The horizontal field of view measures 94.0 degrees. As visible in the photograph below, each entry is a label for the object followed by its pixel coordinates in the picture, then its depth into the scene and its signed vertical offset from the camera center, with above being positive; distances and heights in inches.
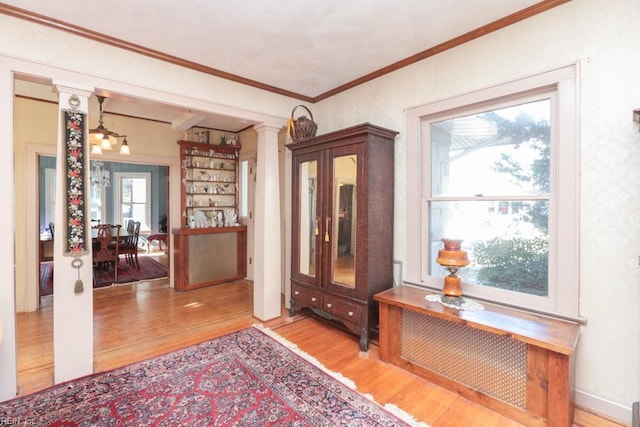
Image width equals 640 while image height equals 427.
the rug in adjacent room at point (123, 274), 185.2 -44.8
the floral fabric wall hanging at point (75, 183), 84.8 +7.9
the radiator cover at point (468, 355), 71.1 -38.6
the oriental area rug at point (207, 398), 68.9 -48.0
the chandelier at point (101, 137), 135.8 +34.2
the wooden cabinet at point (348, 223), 100.1 -4.6
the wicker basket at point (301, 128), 126.0 +34.8
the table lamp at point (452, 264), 84.0 -15.1
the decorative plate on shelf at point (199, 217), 185.3 -4.0
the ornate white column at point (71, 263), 84.1 -15.0
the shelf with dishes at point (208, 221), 177.8 -7.0
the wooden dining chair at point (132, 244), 209.8 -24.0
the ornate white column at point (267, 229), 129.8 -8.1
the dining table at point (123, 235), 199.6 -17.2
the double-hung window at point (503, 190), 74.8 +5.9
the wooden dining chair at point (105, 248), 191.2 -24.6
